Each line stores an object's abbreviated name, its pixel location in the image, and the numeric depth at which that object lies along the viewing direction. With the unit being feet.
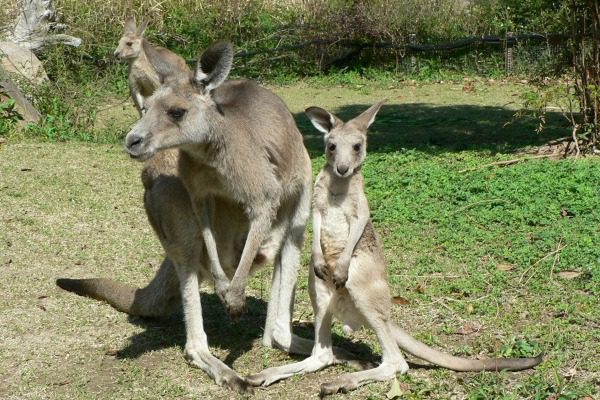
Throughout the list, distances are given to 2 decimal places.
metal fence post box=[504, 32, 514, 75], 46.06
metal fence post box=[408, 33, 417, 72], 47.83
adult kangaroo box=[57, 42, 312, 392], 13.52
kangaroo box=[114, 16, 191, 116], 34.19
